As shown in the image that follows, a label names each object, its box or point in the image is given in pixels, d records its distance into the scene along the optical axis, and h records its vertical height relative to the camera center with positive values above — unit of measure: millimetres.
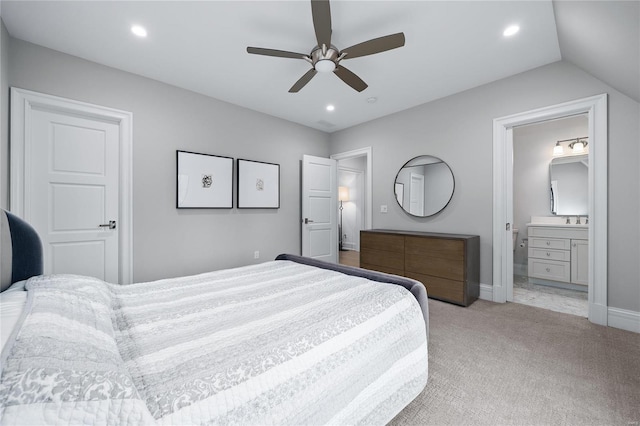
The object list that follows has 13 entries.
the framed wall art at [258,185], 3951 +411
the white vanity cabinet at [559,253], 3641 -576
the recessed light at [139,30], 2283 +1575
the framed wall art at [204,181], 3398 +402
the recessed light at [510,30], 2264 +1580
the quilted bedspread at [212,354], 602 -497
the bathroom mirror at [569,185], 4055 +442
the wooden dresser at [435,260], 3051 -605
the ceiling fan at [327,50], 1806 +1281
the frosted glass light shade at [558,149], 4199 +1011
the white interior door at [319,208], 4594 +67
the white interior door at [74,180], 2488 +304
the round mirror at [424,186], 3693 +388
